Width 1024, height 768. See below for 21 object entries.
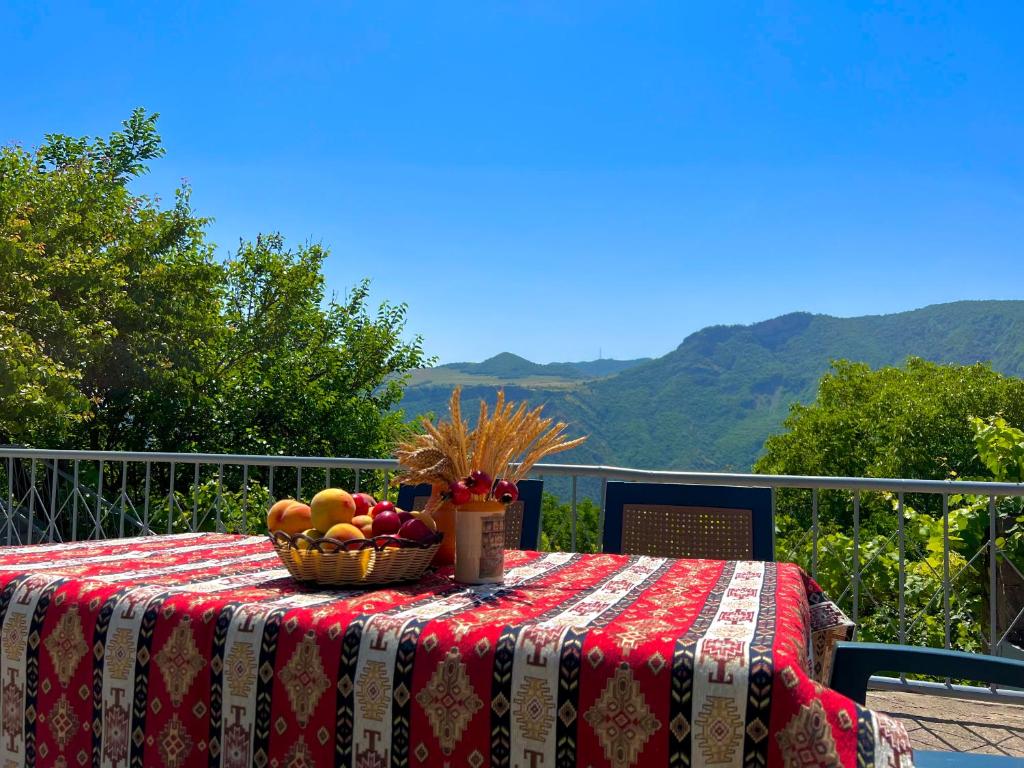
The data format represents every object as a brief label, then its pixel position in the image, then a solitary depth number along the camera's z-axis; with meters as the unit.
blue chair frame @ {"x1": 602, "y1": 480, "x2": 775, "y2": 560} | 2.50
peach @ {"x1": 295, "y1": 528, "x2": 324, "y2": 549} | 1.53
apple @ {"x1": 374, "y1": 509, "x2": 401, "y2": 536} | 1.60
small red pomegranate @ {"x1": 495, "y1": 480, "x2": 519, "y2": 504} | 1.68
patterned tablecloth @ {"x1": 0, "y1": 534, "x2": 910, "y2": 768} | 1.08
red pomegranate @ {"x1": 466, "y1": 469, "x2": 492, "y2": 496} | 1.61
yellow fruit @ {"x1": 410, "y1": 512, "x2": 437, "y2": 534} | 1.67
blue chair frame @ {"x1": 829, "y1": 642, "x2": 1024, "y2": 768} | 1.56
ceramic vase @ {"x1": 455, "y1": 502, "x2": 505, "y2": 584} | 1.63
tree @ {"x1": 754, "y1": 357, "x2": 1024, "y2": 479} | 32.97
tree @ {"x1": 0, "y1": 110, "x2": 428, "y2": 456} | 11.93
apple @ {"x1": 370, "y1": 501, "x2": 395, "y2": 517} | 1.68
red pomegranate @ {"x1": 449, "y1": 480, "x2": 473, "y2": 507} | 1.60
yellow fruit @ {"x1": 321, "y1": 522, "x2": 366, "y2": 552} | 1.54
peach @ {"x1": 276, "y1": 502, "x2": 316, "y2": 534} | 1.64
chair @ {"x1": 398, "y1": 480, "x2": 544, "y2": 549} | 2.62
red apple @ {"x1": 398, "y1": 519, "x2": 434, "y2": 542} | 1.60
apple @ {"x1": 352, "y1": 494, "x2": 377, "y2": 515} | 1.72
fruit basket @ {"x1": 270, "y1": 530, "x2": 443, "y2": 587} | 1.52
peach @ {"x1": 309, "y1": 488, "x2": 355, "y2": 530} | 1.61
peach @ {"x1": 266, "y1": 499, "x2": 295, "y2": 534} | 1.67
